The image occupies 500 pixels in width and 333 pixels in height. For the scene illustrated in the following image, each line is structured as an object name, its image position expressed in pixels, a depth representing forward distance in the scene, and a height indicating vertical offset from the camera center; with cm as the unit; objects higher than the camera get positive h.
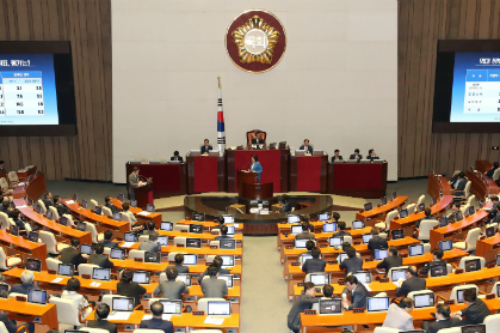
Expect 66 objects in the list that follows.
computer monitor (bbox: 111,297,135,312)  754 -307
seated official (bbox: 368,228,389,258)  1027 -298
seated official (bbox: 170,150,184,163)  1764 -216
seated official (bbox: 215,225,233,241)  1083 -292
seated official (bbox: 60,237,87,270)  941 -297
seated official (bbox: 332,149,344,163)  1764 -216
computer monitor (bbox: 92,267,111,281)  874 -304
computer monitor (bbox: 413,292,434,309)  757 -305
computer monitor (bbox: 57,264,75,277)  893 -304
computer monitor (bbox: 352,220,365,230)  1221 -310
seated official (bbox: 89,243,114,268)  931 -299
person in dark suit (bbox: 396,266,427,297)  795 -294
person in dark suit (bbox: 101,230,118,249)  1056 -306
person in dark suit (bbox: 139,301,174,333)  671 -300
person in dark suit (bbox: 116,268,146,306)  801 -300
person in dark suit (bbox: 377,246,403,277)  920 -300
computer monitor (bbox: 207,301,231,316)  745 -311
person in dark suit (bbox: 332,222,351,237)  1089 -293
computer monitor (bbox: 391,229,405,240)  1130 -308
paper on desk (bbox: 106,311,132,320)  732 -318
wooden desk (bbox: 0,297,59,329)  738 -311
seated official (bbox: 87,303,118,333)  673 -299
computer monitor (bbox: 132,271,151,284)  880 -312
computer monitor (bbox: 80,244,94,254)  1014 -303
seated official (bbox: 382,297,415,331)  679 -296
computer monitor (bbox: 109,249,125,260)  1001 -309
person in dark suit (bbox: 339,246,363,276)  904 -297
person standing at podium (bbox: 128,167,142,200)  1536 -257
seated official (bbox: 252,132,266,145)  1734 -156
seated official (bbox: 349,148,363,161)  1769 -213
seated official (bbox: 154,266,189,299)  802 -300
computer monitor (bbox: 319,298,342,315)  736 -305
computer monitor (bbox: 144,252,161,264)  977 -309
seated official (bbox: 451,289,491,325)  701 -297
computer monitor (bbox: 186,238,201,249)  1058 -305
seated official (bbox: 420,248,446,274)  887 -291
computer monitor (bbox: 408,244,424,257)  1001 -304
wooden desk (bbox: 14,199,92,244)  1147 -302
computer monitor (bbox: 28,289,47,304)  761 -299
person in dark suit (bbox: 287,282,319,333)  752 -307
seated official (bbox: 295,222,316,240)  1070 -294
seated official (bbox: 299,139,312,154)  1747 -179
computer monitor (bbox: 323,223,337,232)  1183 -305
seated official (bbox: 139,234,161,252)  1023 -302
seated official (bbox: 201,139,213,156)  1741 -180
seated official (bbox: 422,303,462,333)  666 -299
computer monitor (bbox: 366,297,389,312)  747 -306
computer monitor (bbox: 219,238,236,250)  1055 -306
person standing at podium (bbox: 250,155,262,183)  1531 -215
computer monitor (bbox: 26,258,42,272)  905 -298
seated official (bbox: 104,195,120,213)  1355 -293
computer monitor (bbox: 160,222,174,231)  1215 -309
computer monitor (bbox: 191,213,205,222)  1279 -302
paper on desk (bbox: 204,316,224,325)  722 -320
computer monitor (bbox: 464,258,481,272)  904 -301
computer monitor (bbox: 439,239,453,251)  1048 -309
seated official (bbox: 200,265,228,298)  805 -302
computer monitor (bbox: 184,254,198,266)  945 -303
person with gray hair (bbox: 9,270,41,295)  799 -296
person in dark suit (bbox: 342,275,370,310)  770 -301
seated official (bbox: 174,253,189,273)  877 -293
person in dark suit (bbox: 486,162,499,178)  1686 -250
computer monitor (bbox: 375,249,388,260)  984 -306
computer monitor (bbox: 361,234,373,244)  1090 -306
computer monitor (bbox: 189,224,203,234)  1177 -305
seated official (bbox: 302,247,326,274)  900 -297
